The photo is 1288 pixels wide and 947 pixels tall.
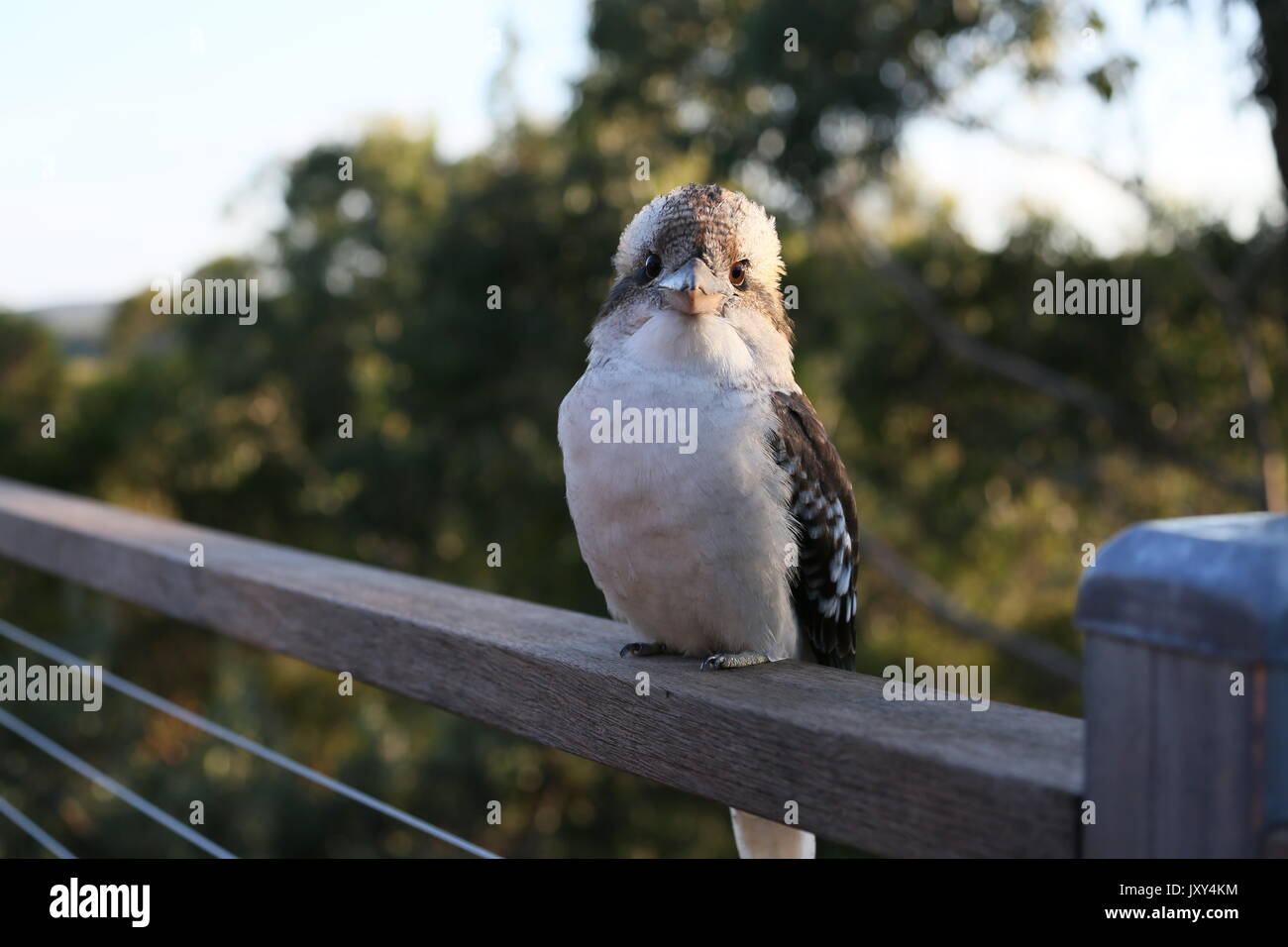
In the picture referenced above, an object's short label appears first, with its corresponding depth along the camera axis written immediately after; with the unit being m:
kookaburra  1.37
